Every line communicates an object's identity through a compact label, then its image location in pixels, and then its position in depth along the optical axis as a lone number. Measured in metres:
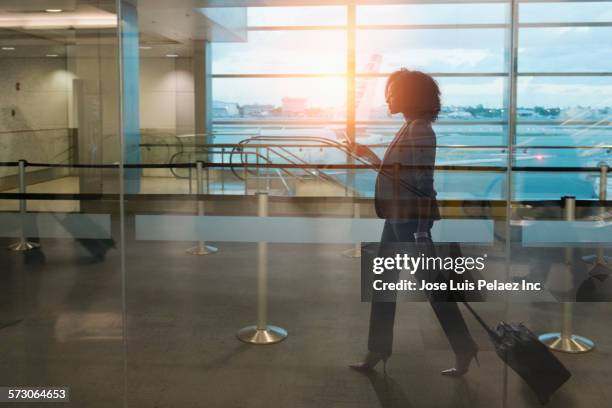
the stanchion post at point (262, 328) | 3.88
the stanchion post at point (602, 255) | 3.70
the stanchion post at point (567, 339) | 3.99
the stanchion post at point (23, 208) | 4.08
